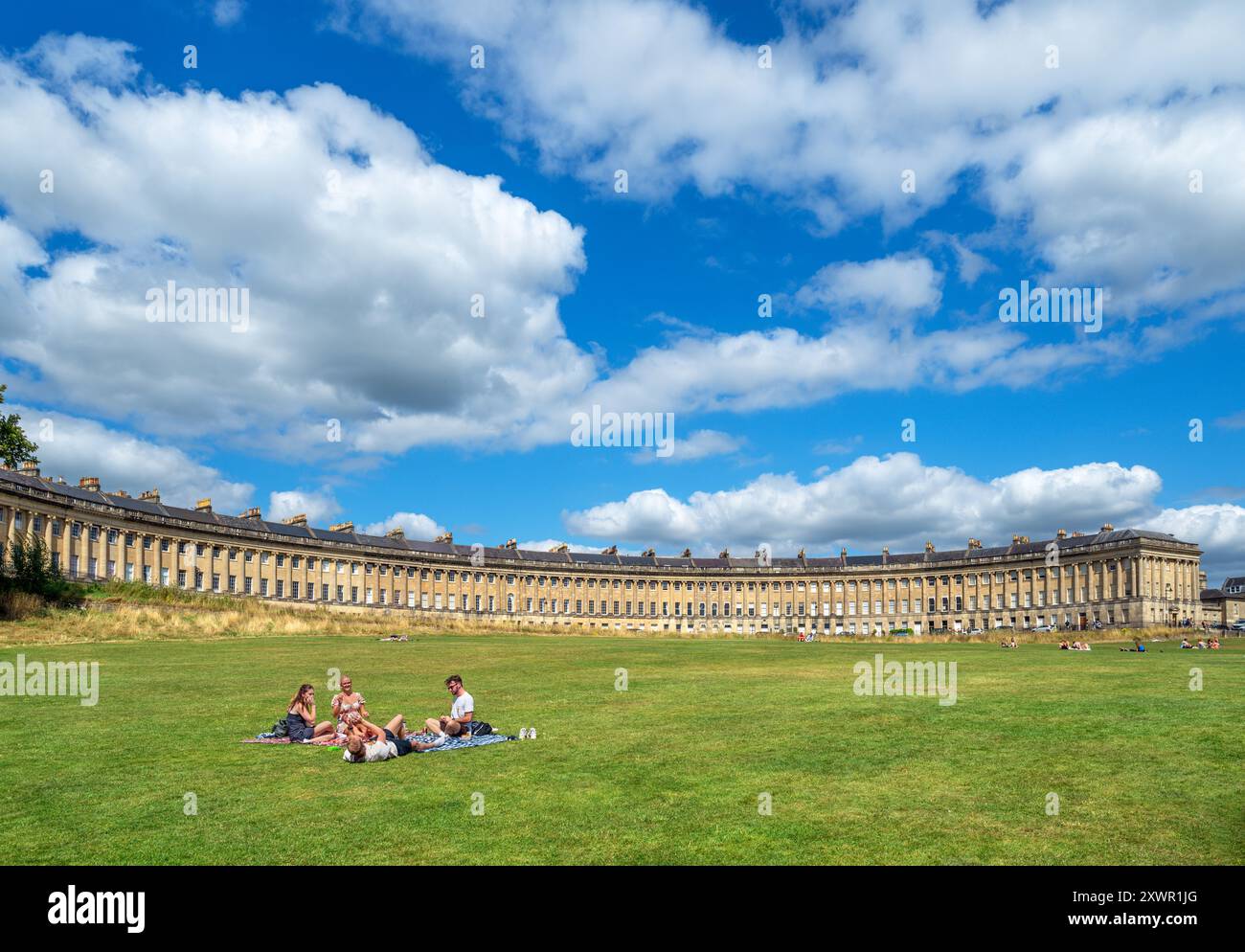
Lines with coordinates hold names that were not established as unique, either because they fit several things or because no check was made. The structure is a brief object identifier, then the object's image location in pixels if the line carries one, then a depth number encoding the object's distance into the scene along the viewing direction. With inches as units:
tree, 3203.7
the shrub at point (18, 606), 1744.6
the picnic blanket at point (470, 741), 606.9
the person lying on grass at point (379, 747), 547.5
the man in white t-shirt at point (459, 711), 625.0
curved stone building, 3969.0
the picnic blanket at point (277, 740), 618.8
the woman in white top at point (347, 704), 589.9
